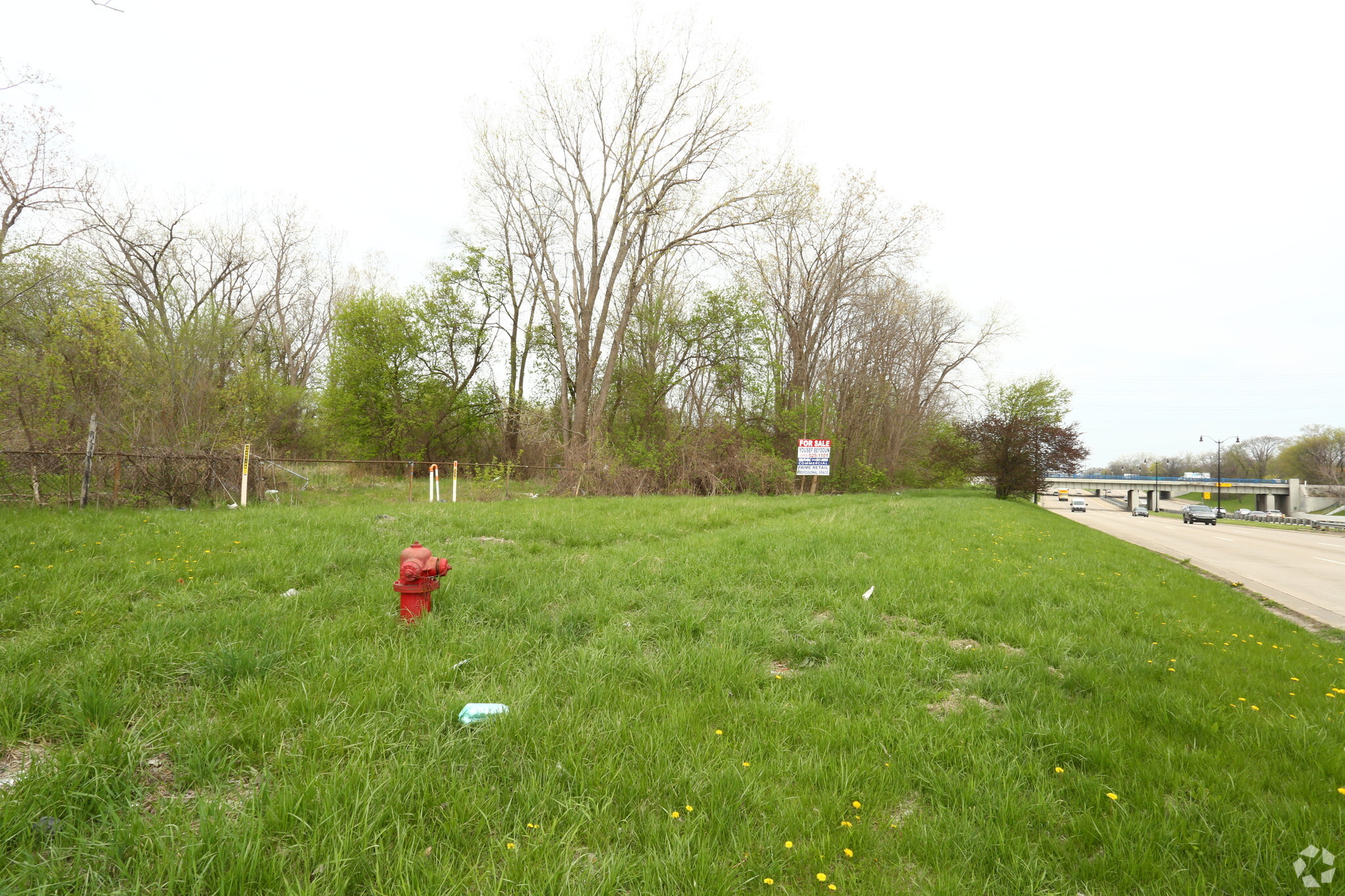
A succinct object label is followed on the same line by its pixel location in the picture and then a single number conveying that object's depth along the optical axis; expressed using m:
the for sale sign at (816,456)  21.92
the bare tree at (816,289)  27.34
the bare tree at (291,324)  31.69
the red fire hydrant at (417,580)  4.22
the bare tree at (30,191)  12.59
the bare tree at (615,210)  21.05
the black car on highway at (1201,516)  37.72
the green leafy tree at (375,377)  27.39
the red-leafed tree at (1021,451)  29.12
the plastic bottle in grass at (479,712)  2.82
